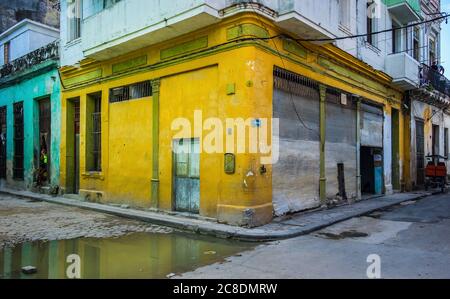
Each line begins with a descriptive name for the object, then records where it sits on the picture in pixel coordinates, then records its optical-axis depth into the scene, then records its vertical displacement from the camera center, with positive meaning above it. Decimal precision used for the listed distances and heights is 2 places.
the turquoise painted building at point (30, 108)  14.96 +1.89
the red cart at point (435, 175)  16.69 -1.00
